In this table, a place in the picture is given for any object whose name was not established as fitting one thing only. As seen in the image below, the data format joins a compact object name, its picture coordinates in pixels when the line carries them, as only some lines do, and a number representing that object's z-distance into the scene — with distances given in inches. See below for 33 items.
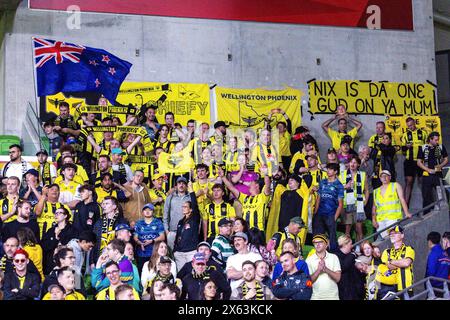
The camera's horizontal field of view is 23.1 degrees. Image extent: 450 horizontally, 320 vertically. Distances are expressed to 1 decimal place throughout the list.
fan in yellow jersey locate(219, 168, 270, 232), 715.4
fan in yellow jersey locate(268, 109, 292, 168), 853.2
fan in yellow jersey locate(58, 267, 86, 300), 566.3
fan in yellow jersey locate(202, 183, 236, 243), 708.0
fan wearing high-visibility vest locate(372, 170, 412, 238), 772.0
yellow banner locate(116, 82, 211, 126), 909.9
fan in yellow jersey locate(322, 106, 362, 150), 908.6
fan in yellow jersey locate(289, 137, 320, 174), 810.2
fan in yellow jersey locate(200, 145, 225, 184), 763.8
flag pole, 874.5
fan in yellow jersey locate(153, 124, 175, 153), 805.4
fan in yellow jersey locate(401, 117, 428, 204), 872.9
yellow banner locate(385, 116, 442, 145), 922.1
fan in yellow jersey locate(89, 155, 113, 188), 742.1
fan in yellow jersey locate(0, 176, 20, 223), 681.6
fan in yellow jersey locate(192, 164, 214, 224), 737.0
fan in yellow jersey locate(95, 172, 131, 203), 725.8
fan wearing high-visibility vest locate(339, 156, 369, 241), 790.5
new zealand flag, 856.9
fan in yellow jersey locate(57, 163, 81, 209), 711.7
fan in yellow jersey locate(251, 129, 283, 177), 795.2
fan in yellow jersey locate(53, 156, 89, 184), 725.9
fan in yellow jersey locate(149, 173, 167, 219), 747.4
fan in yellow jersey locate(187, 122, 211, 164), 797.9
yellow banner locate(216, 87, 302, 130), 930.1
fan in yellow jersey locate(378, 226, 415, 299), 657.0
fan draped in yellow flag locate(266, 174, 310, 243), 736.2
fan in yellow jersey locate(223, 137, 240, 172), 790.5
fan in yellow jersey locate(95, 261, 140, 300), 579.2
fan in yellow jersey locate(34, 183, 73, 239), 678.5
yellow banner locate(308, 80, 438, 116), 967.0
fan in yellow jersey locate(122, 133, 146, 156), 805.2
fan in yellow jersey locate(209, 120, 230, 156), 813.5
